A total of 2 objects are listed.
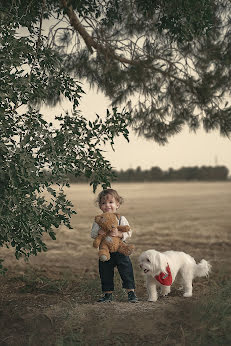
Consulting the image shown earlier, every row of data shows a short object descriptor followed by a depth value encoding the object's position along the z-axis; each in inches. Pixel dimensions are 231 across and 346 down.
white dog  209.3
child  220.7
